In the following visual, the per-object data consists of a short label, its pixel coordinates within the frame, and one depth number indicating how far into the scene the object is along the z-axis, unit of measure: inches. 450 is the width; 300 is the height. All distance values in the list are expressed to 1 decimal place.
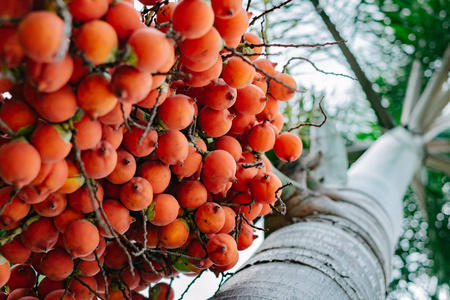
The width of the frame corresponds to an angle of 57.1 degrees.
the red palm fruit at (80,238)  23.5
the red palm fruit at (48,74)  18.2
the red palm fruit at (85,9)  19.3
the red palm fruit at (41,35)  17.2
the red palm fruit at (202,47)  22.3
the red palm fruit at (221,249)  27.3
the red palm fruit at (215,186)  28.0
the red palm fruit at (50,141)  20.4
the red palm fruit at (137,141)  25.0
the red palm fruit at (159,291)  33.5
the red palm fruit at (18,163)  19.5
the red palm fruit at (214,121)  28.2
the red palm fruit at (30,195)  21.8
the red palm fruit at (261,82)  30.7
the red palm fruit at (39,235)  24.5
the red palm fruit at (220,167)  26.7
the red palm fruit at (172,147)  25.4
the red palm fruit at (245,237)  31.8
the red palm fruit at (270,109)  31.4
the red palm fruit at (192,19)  21.0
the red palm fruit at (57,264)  25.8
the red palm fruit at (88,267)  27.3
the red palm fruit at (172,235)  27.4
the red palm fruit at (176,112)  24.7
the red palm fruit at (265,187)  28.8
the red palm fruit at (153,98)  23.5
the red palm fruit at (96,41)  18.9
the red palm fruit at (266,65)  31.4
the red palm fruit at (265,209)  32.3
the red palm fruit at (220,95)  26.9
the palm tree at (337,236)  33.7
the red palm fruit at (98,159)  22.4
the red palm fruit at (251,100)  28.7
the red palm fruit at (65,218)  24.5
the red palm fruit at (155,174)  26.3
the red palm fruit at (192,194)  27.7
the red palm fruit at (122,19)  20.5
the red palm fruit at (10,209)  22.9
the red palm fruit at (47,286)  28.5
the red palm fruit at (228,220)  29.3
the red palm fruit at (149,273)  30.7
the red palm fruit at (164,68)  21.3
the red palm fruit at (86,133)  21.1
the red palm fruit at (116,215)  25.2
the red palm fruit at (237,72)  26.5
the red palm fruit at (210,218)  27.4
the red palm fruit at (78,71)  19.9
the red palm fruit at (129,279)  30.3
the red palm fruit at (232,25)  24.5
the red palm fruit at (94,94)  19.8
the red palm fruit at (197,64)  23.4
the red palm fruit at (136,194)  24.9
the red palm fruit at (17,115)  20.3
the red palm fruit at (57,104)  19.6
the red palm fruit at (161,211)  26.3
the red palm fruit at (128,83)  19.5
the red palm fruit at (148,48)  19.5
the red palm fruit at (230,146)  29.8
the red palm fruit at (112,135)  23.5
